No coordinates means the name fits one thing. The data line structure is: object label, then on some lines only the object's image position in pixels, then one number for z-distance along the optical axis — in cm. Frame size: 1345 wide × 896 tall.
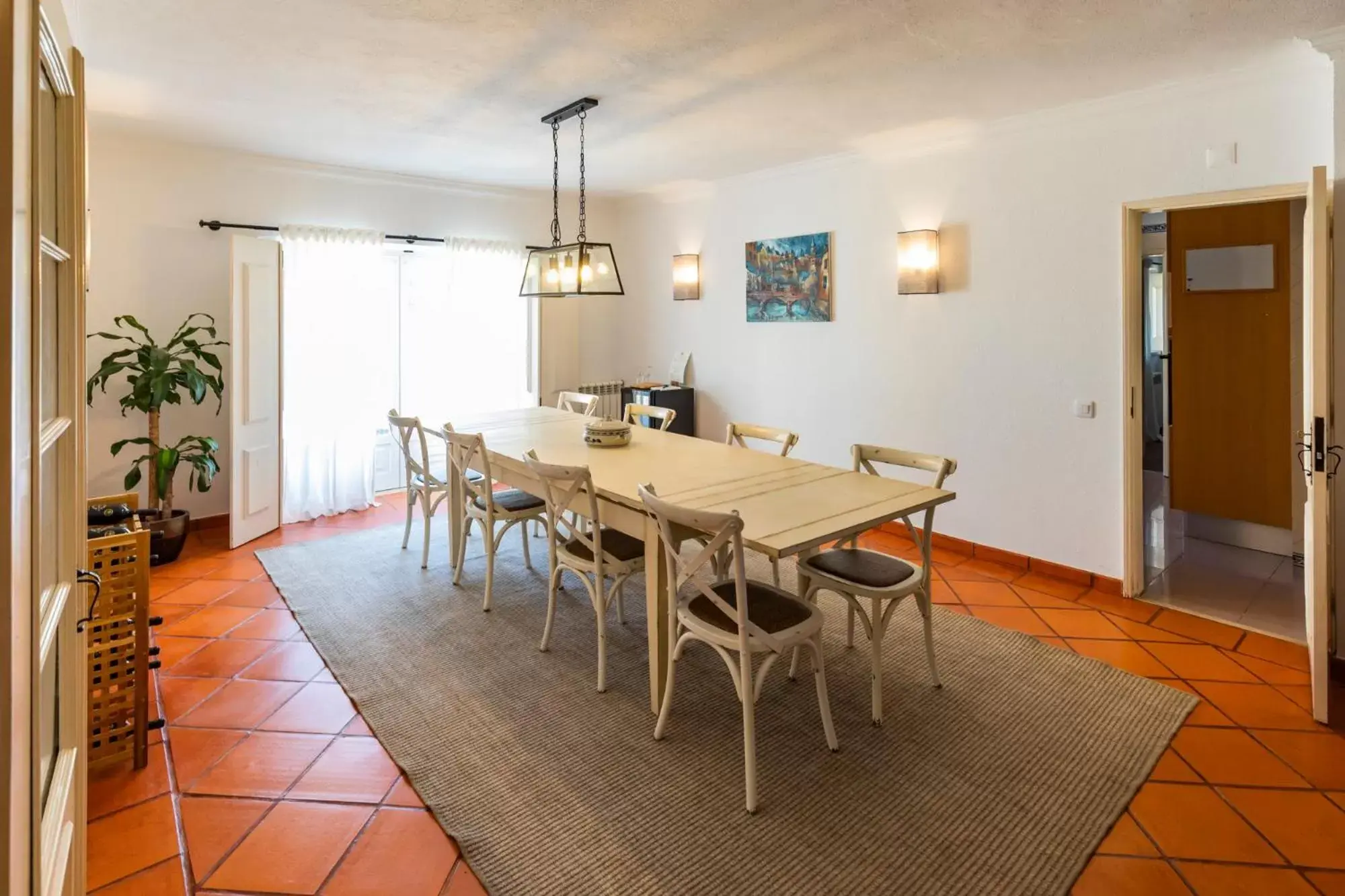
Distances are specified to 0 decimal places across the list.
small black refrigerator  578
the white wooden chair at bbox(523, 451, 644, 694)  265
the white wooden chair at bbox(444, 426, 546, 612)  338
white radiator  649
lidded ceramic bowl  346
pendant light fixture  350
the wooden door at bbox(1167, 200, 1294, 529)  425
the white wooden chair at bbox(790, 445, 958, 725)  244
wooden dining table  222
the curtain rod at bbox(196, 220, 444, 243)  536
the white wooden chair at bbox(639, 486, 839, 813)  203
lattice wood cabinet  219
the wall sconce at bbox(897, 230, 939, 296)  424
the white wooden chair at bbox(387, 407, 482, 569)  400
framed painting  488
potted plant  402
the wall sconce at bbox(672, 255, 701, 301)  588
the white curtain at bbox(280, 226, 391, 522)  494
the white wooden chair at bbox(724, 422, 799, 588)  327
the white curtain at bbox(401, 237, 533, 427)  564
